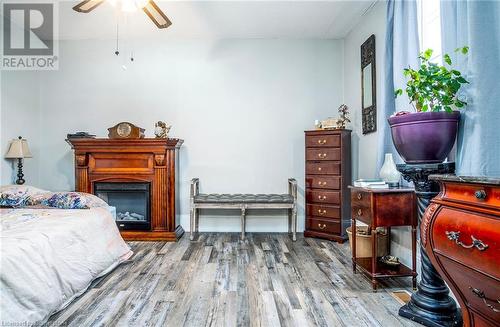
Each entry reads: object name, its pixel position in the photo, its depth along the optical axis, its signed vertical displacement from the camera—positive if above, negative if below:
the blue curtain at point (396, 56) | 2.29 +0.87
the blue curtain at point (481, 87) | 1.50 +0.40
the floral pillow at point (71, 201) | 2.87 -0.36
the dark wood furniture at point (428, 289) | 1.78 -0.78
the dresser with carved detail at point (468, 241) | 1.08 -0.31
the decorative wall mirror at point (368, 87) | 3.34 +0.89
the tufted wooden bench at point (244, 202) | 3.75 -0.49
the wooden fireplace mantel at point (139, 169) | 3.79 -0.07
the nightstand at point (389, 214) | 2.22 -0.38
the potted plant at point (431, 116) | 1.70 +0.28
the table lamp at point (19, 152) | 3.67 +0.15
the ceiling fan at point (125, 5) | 2.41 +1.31
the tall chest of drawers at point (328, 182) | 3.63 -0.23
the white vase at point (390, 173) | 2.41 -0.08
